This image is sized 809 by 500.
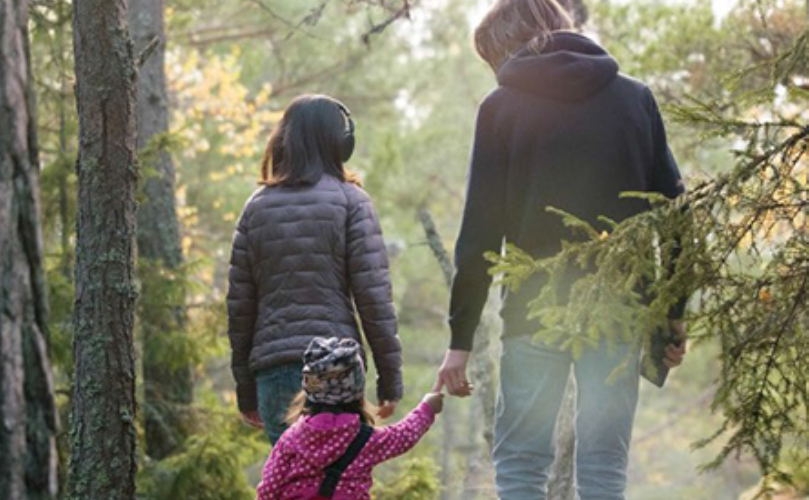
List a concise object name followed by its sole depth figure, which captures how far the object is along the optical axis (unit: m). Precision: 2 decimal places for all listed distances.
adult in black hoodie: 7.53
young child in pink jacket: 8.11
